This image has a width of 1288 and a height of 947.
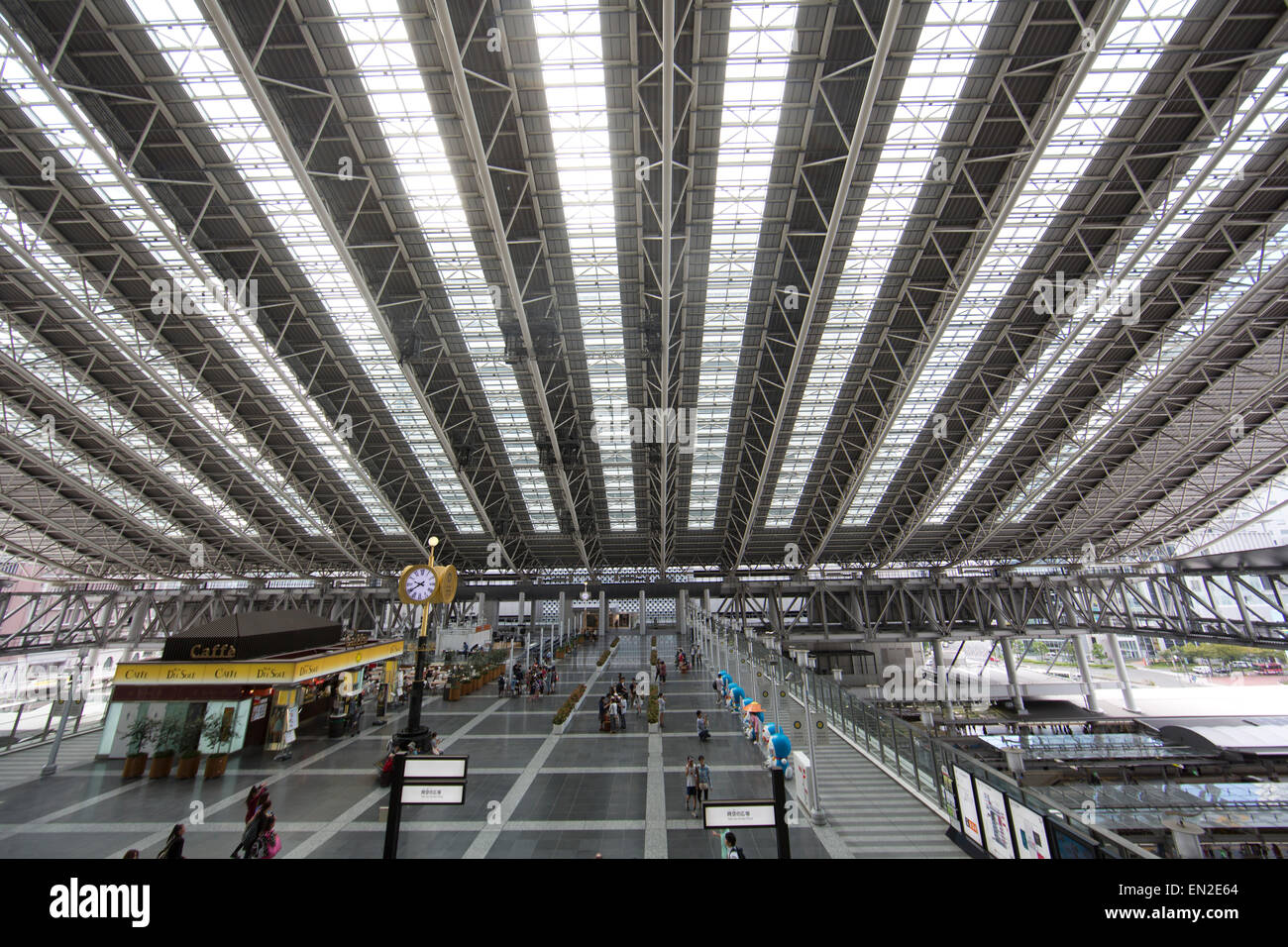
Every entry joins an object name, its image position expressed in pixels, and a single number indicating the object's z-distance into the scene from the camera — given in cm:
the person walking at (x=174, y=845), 910
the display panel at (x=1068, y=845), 692
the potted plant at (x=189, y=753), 1764
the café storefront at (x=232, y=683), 1867
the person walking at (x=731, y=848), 943
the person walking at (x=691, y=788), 1395
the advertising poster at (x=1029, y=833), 779
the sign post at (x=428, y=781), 762
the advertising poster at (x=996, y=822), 879
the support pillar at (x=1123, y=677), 4616
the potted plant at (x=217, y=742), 1773
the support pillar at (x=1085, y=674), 4844
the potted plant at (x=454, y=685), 2929
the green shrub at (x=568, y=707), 2242
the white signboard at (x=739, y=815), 656
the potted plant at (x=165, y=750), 1767
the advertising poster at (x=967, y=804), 993
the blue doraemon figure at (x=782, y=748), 1204
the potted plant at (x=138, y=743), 1753
